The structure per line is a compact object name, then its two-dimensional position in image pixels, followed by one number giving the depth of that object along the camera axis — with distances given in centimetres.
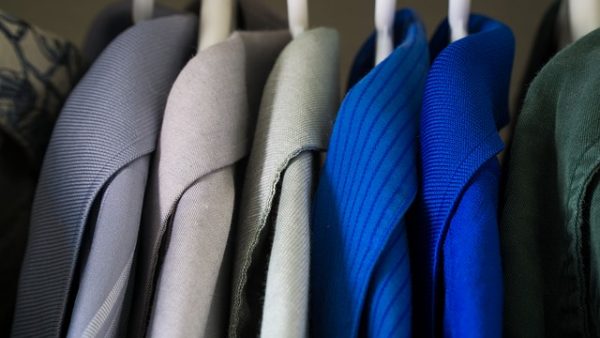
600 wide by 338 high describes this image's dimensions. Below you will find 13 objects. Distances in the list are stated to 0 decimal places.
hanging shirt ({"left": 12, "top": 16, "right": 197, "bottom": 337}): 35
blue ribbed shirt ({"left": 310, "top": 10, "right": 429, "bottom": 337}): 34
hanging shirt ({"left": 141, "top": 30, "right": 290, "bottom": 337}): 34
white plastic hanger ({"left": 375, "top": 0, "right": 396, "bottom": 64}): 46
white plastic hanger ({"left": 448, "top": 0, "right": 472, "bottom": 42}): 46
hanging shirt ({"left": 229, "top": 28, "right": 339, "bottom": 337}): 34
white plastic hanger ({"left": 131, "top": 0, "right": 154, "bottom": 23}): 51
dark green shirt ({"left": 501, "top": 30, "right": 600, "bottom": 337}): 35
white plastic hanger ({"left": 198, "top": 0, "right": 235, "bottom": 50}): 47
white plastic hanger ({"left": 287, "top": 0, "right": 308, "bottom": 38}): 48
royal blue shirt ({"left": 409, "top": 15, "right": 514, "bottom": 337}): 32
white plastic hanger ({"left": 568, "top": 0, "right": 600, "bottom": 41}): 43
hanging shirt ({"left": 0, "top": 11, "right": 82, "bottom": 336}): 41
